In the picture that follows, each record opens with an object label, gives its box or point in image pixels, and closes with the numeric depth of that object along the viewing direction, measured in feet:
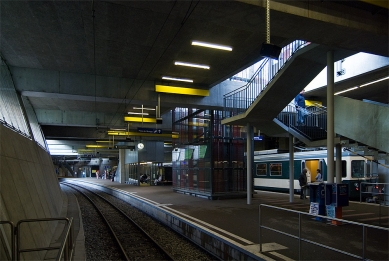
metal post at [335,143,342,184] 37.57
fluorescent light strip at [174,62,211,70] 41.88
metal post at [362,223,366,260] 14.05
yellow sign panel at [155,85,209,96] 48.35
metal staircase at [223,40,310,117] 36.10
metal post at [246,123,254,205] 45.55
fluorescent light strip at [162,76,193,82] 47.72
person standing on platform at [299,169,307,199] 50.65
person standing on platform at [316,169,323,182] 49.90
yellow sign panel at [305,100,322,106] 58.62
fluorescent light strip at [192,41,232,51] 34.58
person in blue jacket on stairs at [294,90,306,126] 44.45
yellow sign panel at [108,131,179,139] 80.40
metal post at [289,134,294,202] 45.80
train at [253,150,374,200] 50.88
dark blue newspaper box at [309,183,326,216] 31.12
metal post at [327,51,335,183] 29.55
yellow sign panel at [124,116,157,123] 64.90
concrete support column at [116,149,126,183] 128.95
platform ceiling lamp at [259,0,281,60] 19.47
